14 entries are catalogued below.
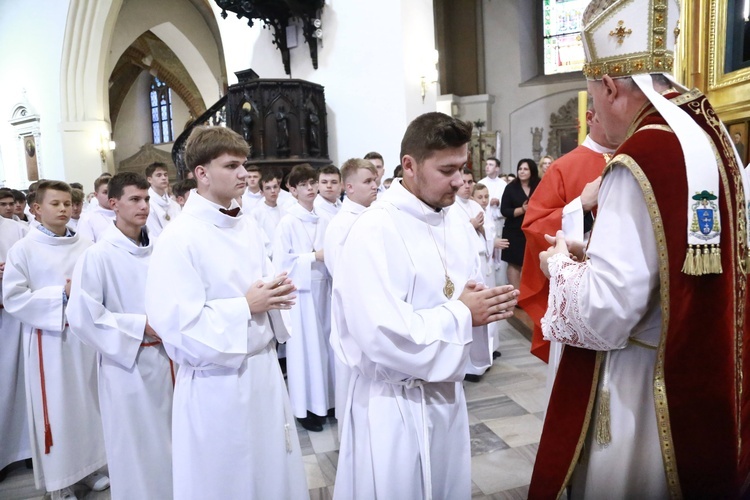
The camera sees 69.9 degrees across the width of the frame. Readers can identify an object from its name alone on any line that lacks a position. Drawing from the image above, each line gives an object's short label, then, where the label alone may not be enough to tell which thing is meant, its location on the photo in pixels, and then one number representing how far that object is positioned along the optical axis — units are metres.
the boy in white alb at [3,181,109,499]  3.20
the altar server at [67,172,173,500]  2.69
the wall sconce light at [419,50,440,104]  8.67
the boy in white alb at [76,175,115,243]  5.47
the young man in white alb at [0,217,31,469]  3.77
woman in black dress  6.40
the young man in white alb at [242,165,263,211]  6.62
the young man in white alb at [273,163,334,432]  4.09
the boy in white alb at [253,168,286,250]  5.95
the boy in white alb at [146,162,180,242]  5.59
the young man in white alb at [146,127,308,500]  2.21
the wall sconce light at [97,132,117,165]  14.60
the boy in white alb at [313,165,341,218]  4.52
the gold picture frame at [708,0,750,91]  3.52
